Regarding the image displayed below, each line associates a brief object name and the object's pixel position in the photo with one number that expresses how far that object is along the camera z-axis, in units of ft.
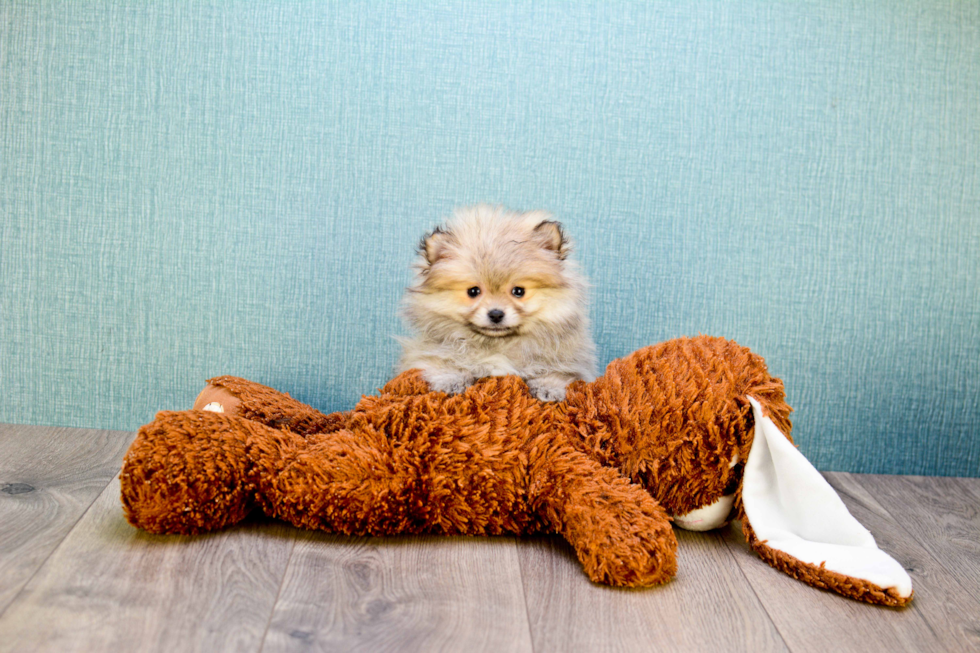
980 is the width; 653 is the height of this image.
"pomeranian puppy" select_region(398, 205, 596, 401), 4.42
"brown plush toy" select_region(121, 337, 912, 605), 3.81
